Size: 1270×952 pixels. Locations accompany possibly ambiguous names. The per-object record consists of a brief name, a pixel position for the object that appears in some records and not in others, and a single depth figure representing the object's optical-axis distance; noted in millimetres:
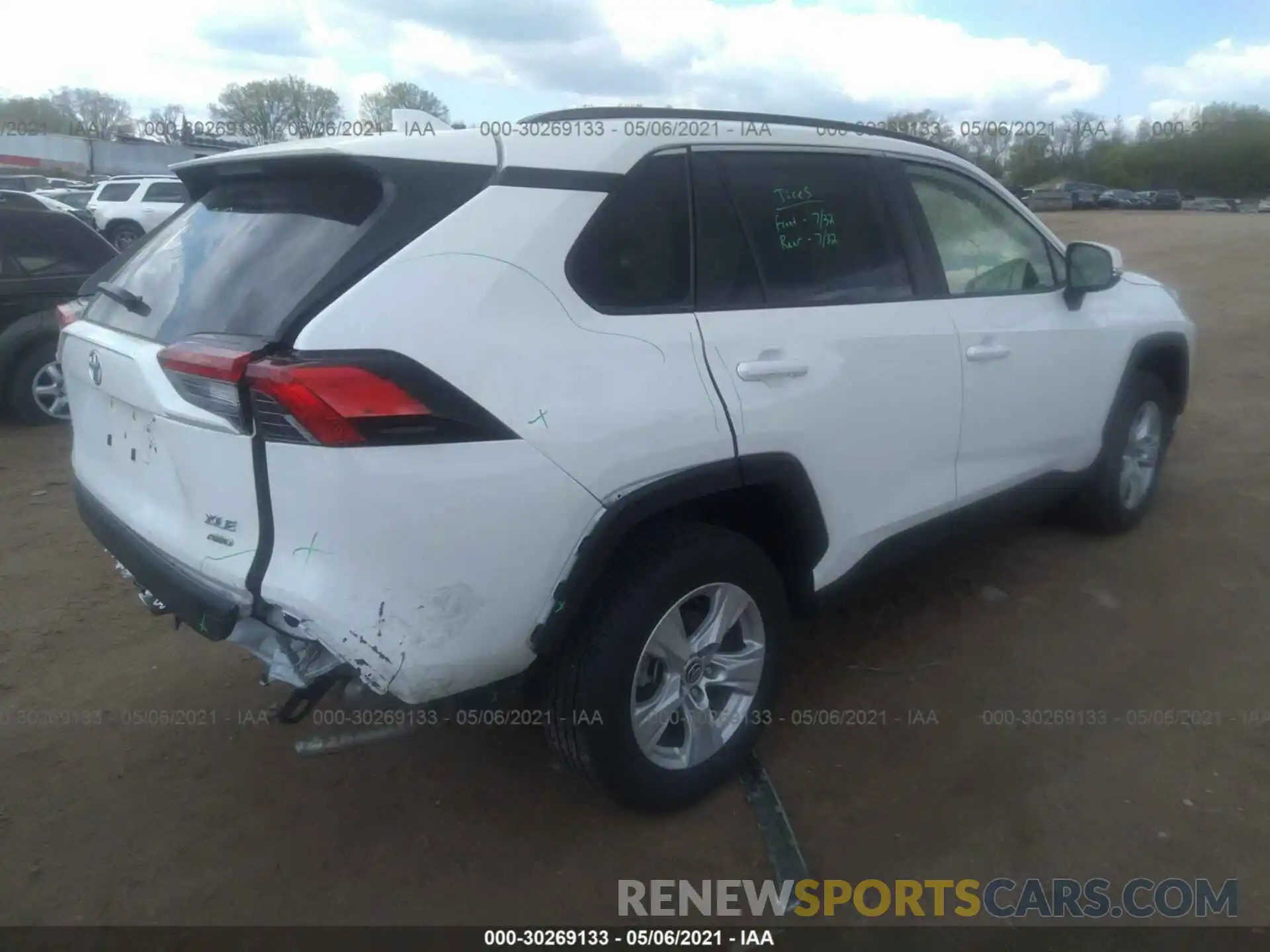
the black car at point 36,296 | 6941
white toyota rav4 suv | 2152
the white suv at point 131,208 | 22156
